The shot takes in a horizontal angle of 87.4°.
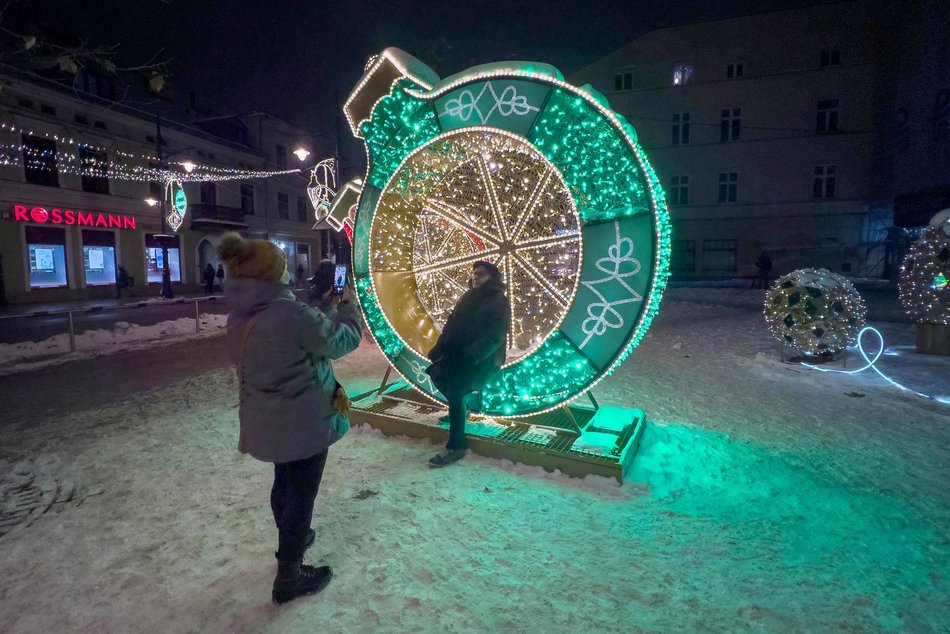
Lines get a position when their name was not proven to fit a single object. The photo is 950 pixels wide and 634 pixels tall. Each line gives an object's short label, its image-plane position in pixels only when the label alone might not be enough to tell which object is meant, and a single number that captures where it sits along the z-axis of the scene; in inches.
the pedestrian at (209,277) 965.2
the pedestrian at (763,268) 866.4
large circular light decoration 161.3
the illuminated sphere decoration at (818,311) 301.4
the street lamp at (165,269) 847.1
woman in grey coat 98.7
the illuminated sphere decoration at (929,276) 318.3
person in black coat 168.7
